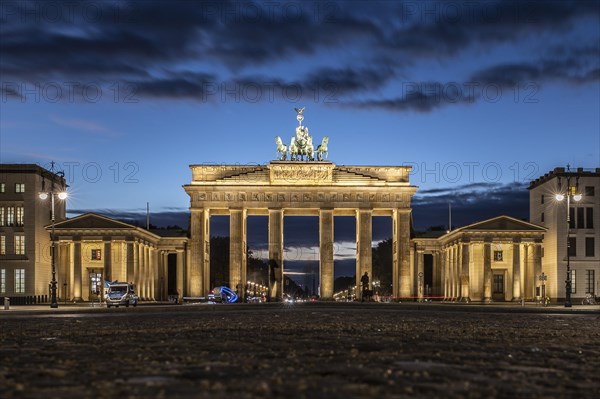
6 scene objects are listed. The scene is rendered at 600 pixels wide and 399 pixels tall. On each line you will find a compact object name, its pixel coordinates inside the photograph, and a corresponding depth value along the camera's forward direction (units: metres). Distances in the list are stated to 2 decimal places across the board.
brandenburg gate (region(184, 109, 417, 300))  100.81
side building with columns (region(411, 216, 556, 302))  92.38
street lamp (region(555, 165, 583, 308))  61.09
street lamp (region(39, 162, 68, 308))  60.28
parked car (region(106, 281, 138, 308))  69.00
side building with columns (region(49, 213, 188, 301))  90.31
